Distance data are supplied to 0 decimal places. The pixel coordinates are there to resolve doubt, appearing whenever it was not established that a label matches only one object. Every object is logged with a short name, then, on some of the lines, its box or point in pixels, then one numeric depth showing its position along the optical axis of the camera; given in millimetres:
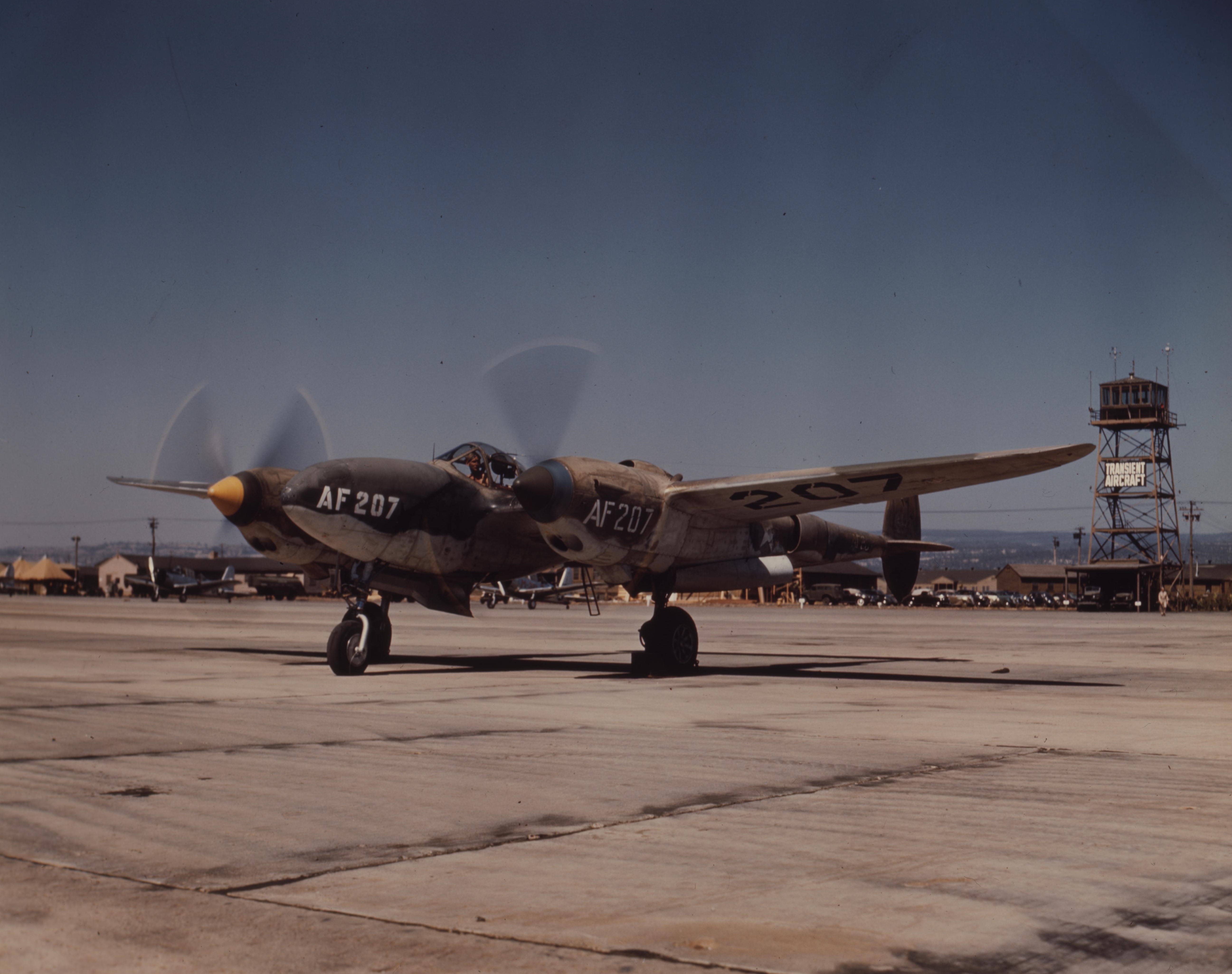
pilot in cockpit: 19828
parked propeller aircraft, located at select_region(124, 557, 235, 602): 84500
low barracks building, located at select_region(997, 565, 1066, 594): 179250
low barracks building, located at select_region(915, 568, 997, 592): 172000
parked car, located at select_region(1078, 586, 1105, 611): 88312
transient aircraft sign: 102125
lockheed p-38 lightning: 17156
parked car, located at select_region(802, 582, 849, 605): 102000
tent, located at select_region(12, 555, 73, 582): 164125
